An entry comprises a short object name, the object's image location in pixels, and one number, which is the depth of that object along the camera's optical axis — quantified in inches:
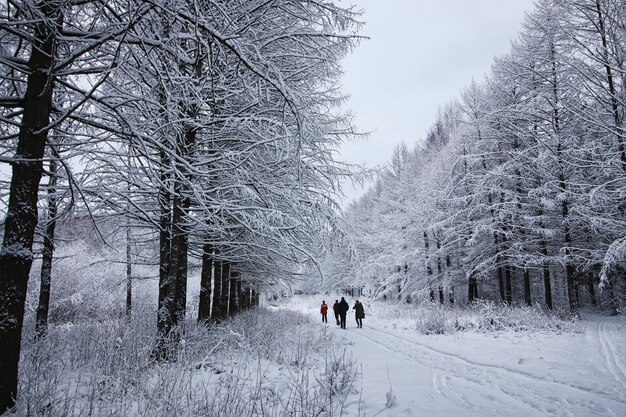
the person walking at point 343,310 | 580.1
